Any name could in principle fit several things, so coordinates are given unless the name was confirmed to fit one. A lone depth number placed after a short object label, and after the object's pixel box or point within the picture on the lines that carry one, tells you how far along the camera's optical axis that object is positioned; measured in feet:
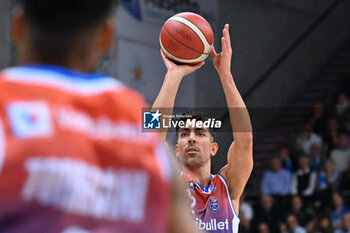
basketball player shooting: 23.71
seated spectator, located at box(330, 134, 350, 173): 64.44
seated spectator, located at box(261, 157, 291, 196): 64.75
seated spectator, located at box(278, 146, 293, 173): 65.96
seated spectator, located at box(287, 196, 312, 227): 59.31
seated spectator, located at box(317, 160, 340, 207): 61.05
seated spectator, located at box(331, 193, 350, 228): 58.69
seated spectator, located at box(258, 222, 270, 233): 59.12
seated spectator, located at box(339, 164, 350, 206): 60.50
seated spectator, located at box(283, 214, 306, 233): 58.49
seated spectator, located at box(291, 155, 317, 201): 63.16
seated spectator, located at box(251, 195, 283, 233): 60.49
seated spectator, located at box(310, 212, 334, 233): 57.23
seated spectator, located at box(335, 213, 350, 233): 55.67
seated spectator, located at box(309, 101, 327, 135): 70.95
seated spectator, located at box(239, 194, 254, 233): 60.90
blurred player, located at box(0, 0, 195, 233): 6.88
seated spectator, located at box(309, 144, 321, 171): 64.08
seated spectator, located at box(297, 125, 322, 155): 67.82
